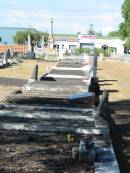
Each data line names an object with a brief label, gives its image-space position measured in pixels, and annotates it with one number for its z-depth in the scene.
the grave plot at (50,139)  5.31
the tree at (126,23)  50.77
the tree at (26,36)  97.59
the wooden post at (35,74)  14.28
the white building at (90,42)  87.44
